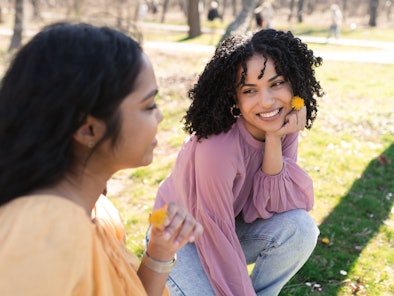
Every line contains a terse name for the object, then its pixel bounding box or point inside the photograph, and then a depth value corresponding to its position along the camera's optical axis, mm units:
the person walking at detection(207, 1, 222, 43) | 21748
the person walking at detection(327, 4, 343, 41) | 19219
